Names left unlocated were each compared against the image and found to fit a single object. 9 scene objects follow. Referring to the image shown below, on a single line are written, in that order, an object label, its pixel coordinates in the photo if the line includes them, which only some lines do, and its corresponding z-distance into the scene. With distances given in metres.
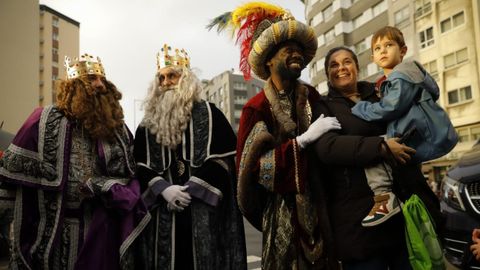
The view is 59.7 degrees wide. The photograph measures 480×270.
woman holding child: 2.07
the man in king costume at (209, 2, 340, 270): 2.29
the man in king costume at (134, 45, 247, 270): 3.08
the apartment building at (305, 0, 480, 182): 24.09
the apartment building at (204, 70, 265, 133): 80.75
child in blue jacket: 2.05
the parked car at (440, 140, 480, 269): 3.34
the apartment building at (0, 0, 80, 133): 27.67
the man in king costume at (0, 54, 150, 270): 2.79
